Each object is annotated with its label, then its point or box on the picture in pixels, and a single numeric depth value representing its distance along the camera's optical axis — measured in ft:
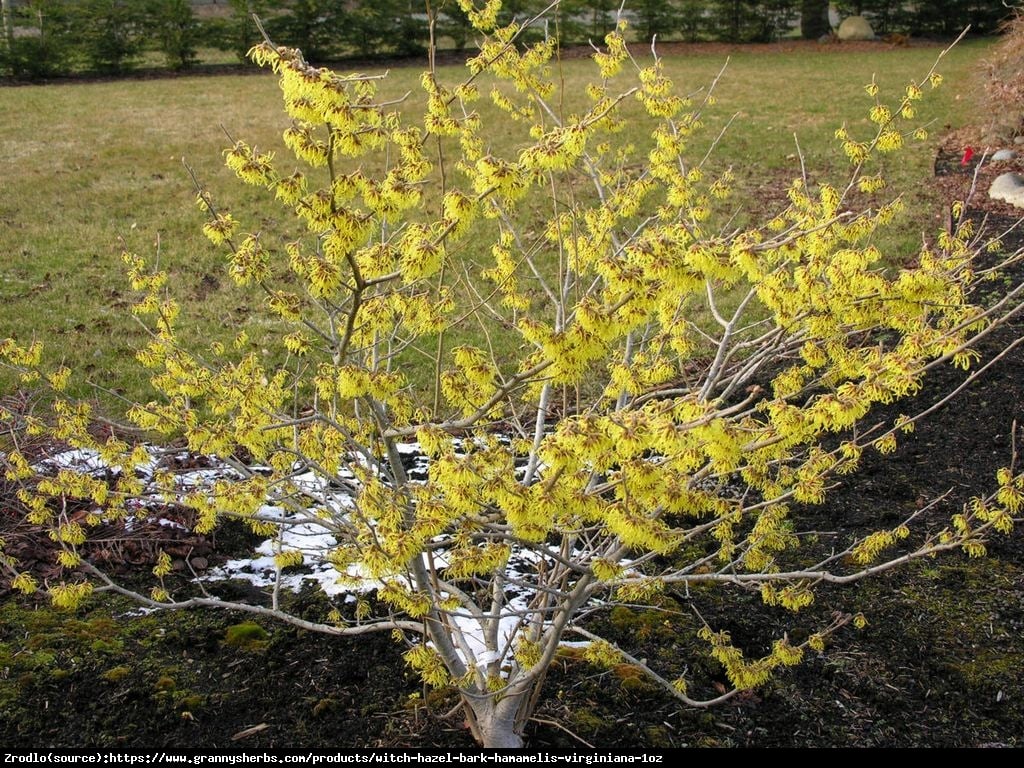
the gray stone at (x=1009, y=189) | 35.40
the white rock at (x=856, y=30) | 80.39
